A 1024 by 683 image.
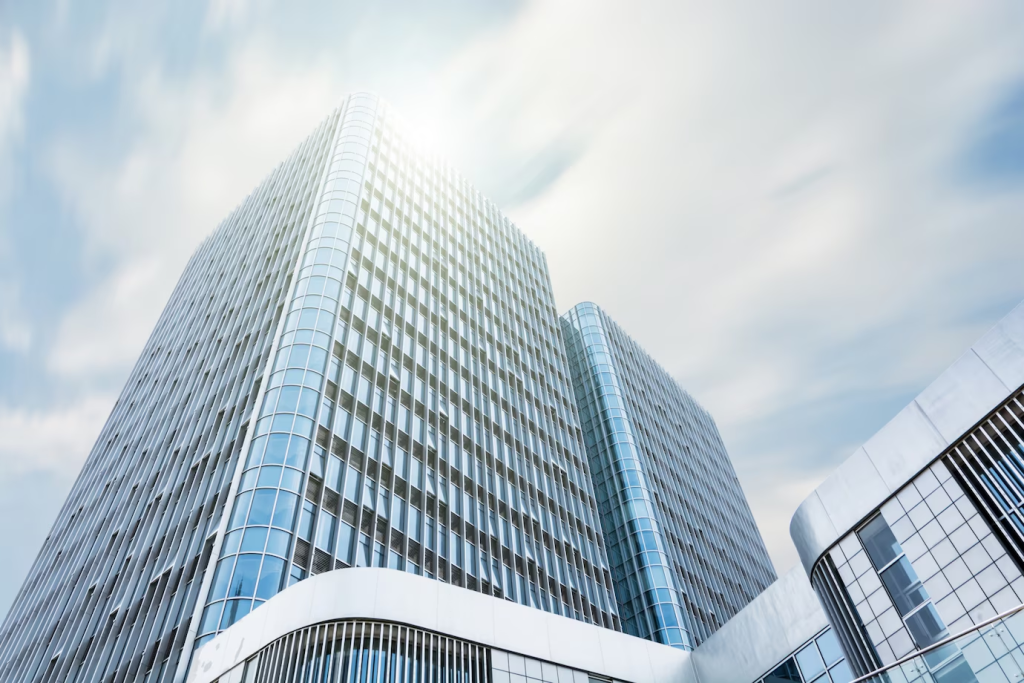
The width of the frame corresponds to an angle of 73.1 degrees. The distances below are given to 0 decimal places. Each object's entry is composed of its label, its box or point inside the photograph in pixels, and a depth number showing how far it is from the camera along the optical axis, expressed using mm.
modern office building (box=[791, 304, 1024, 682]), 22062
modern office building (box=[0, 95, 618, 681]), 37531
